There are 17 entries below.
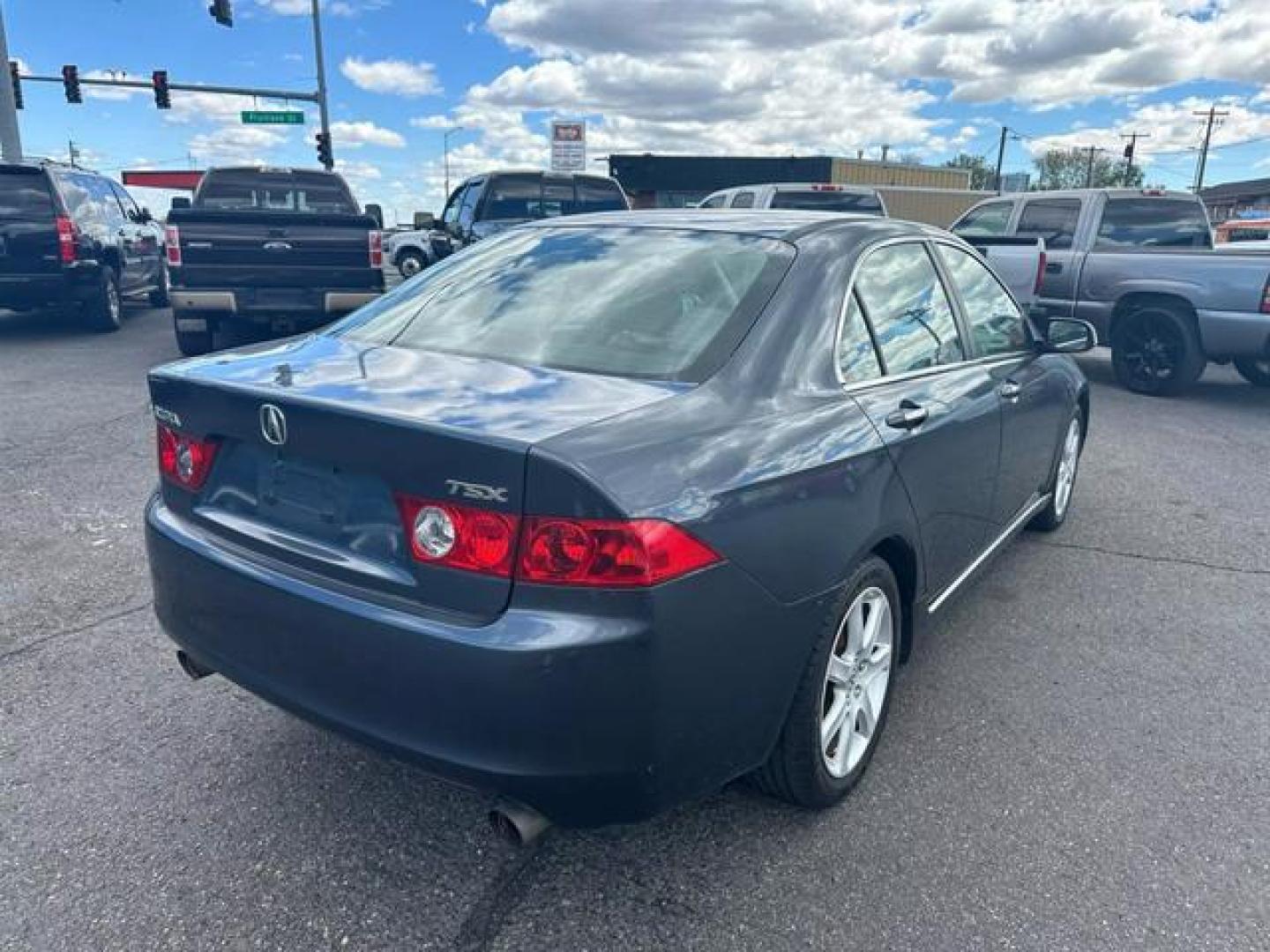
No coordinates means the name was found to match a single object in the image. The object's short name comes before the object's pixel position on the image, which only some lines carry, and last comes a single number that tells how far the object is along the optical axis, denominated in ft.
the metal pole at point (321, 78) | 85.92
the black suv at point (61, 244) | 33.96
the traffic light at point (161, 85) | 82.64
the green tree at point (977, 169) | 241.41
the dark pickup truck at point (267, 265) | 28.48
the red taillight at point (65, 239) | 34.42
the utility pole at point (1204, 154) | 202.90
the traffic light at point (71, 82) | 80.94
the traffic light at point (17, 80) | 73.15
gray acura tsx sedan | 6.19
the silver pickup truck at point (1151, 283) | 27.22
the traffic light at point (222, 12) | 69.82
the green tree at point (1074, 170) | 244.22
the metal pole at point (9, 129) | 60.03
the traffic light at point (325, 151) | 91.68
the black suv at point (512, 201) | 40.16
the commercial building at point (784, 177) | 118.83
